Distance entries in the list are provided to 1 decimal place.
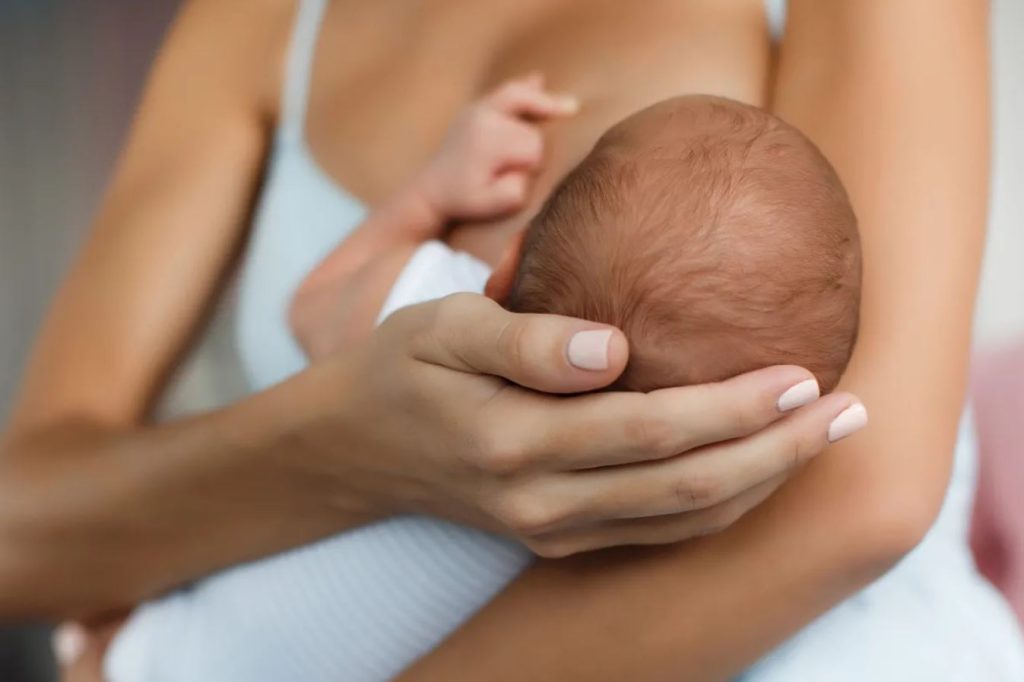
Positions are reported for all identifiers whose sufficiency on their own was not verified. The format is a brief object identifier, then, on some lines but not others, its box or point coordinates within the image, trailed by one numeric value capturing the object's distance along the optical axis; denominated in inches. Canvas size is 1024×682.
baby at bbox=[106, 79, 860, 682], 18.9
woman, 18.1
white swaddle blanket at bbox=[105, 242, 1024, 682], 23.3
